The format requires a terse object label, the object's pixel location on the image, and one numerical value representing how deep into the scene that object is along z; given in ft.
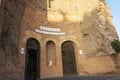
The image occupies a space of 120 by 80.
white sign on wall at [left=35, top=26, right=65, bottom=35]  22.51
